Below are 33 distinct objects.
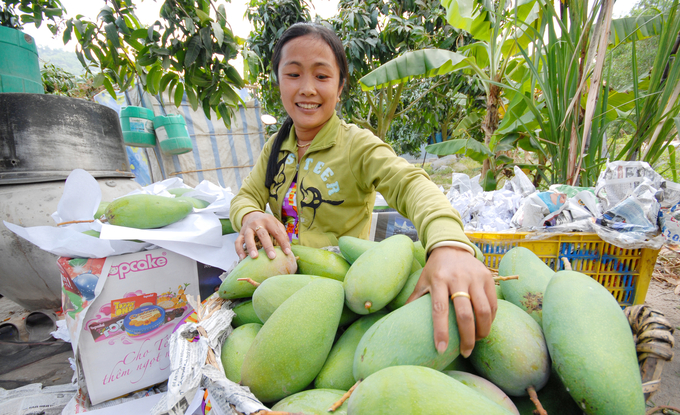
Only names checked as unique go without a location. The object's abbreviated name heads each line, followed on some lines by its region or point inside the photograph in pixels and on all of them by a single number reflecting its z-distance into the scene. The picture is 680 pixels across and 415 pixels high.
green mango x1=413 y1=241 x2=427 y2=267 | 0.96
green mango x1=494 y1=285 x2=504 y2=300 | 0.85
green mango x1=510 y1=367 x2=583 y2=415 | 0.60
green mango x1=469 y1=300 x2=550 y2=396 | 0.56
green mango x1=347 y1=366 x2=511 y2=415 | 0.43
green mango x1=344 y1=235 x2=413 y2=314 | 0.68
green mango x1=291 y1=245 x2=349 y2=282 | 0.97
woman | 0.93
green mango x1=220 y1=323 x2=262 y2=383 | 0.71
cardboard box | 1.10
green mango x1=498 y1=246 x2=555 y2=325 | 0.75
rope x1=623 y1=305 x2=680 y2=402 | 0.58
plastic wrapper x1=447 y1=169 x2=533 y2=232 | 1.86
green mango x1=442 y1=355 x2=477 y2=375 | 0.64
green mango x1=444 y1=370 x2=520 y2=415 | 0.54
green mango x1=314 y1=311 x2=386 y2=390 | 0.64
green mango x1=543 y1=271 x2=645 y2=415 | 0.50
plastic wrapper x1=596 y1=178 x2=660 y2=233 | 1.31
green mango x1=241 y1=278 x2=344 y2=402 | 0.61
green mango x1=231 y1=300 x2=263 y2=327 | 0.90
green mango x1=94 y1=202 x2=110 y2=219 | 1.29
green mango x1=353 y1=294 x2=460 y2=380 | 0.54
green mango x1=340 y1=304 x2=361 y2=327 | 0.81
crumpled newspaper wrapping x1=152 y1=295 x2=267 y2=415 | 0.56
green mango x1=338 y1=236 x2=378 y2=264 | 0.96
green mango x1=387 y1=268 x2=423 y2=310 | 0.76
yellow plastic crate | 1.42
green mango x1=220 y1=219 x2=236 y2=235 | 1.59
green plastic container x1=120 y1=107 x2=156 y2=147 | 4.34
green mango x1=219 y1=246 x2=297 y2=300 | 0.92
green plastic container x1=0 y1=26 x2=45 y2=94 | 2.03
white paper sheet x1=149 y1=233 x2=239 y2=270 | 1.22
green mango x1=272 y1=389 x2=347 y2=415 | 0.53
